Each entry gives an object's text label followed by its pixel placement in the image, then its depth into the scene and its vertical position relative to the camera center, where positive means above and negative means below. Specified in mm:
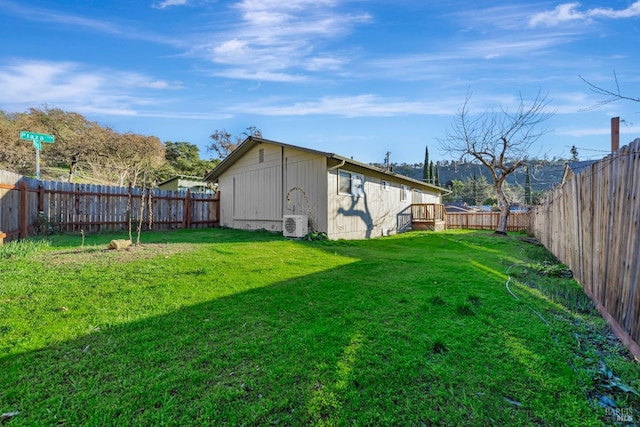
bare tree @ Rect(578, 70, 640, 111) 2375 +1033
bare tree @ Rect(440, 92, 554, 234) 12938 +3738
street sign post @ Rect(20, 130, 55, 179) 8714 +2314
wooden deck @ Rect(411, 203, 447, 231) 15445 -271
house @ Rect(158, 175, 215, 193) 22969 +2259
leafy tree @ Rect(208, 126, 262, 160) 27047 +6993
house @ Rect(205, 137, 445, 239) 9516 +820
